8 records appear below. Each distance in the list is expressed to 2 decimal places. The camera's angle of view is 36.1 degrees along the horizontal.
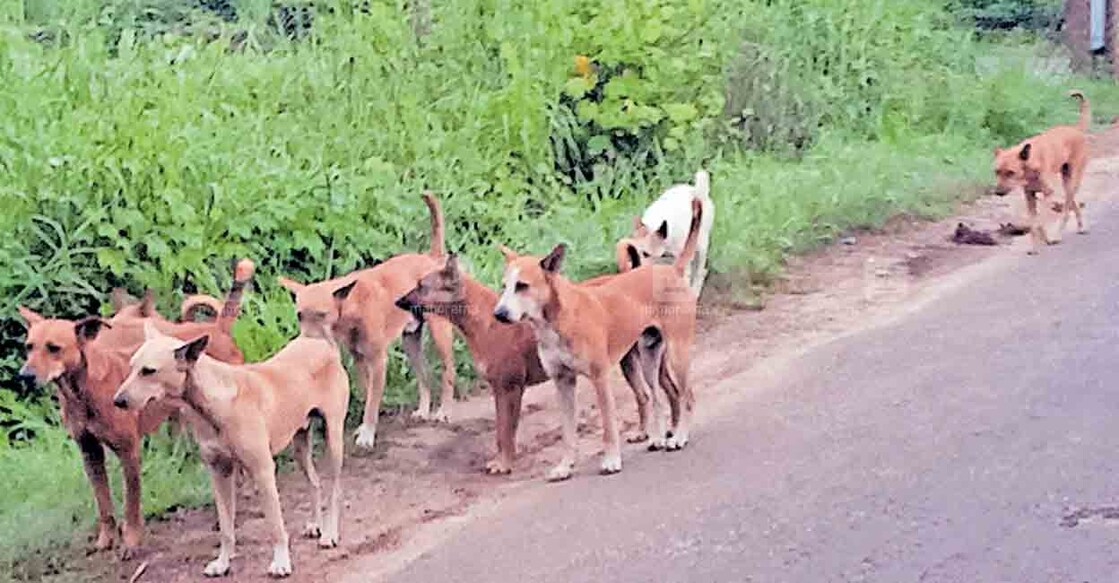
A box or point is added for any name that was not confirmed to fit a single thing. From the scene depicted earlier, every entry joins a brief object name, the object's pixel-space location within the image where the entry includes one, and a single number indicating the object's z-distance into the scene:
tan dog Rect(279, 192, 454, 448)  7.76
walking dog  12.17
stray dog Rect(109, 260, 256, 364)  7.26
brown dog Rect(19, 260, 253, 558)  6.66
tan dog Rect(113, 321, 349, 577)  6.15
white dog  9.34
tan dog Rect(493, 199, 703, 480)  7.35
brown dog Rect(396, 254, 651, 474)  7.71
